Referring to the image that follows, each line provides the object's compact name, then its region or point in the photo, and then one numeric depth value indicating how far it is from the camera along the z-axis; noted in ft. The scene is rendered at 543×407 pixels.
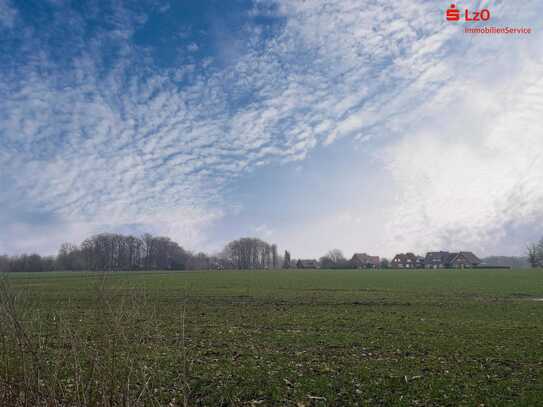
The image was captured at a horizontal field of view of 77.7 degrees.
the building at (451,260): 481.91
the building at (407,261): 537.24
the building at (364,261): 526.16
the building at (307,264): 586.66
